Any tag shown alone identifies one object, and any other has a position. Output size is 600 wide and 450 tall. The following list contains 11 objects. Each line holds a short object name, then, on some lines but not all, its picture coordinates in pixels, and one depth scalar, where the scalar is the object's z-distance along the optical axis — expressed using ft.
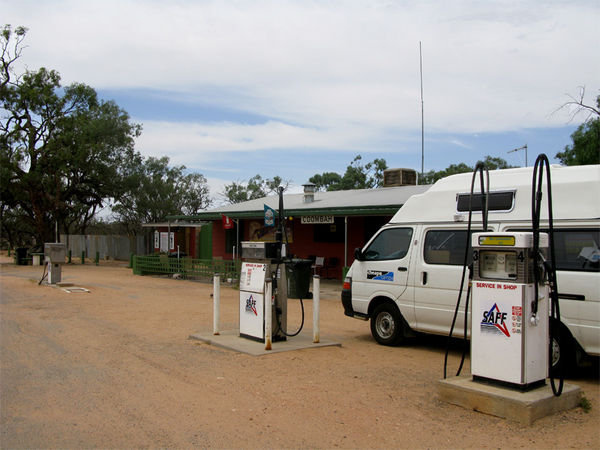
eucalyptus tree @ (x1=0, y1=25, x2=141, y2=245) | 99.30
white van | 22.29
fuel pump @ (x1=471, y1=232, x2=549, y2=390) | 17.81
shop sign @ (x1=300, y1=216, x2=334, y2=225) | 63.79
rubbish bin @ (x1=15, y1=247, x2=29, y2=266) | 101.81
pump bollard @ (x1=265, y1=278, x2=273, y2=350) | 27.14
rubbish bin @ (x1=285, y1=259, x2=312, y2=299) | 50.55
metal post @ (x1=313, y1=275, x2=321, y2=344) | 29.07
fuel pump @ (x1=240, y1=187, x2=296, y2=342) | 28.48
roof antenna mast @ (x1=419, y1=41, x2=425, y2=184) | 64.75
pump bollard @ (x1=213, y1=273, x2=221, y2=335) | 30.92
